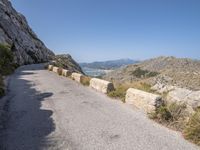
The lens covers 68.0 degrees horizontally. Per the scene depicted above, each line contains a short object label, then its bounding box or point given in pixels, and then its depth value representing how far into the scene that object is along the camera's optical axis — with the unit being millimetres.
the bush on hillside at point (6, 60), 14271
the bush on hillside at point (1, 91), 7151
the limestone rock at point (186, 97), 4474
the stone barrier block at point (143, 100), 4862
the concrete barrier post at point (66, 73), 12933
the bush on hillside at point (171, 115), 4347
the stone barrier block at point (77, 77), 10555
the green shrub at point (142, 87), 6979
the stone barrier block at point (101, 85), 7535
